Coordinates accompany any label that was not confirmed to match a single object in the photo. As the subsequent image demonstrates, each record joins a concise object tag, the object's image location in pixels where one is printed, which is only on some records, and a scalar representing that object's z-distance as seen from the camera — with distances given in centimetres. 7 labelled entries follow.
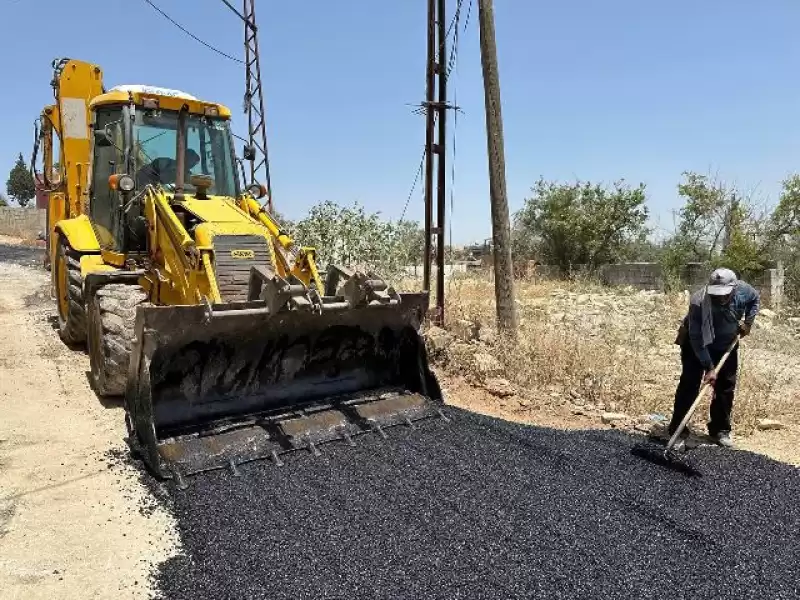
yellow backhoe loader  470
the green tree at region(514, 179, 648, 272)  1984
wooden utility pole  812
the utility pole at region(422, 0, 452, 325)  893
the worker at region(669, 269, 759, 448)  536
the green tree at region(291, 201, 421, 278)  1269
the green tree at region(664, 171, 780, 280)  1703
